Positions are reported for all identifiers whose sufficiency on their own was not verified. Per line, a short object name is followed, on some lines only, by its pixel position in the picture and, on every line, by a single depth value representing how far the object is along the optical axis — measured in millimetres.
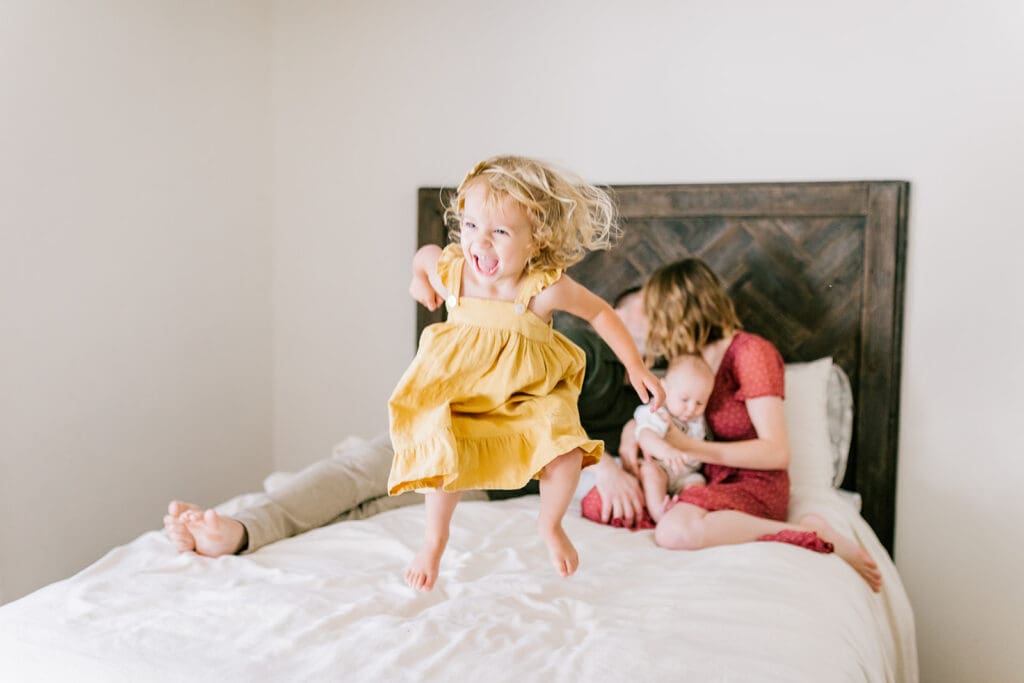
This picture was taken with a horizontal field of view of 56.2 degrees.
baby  2266
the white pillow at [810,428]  2555
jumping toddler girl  1271
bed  1504
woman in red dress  2174
